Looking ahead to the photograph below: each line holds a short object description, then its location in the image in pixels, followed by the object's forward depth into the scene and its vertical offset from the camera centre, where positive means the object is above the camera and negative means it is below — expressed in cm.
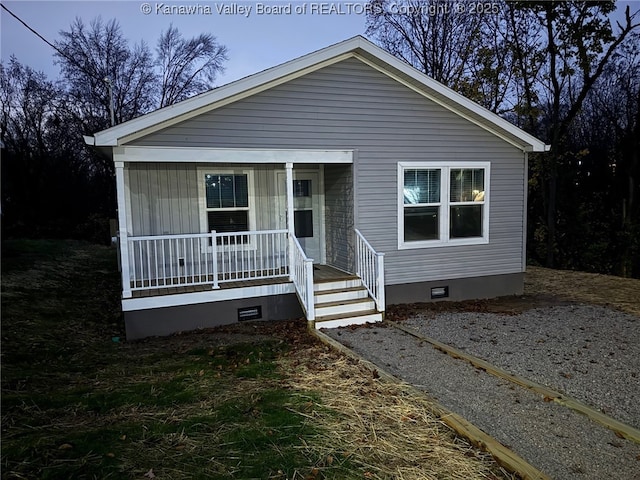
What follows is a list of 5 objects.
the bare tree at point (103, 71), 2395 +845
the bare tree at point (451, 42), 1758 +761
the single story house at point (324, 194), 698 +34
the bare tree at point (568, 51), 1519 +573
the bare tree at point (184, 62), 2658 +963
